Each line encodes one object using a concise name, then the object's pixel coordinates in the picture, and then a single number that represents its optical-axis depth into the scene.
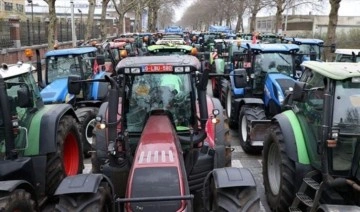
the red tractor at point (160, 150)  3.67
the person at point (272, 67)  9.45
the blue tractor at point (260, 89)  8.56
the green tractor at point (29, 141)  4.54
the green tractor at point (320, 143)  4.58
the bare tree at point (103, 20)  26.83
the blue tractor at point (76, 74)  9.02
